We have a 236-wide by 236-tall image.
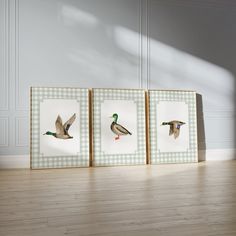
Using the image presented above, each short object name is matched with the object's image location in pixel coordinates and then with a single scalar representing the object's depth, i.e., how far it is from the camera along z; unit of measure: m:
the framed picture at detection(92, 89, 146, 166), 3.79
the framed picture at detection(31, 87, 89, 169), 3.62
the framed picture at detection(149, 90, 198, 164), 3.99
